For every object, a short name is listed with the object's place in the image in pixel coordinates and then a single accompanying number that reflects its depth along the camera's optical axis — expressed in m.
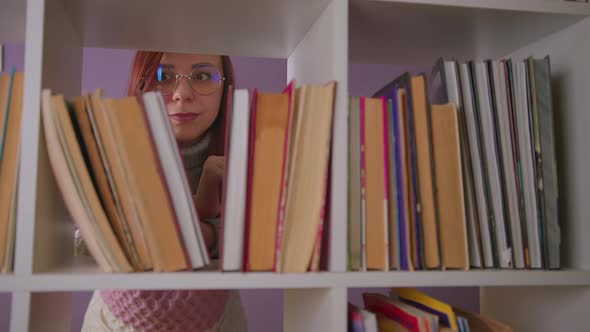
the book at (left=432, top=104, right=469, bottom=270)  0.89
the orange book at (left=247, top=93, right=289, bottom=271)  0.83
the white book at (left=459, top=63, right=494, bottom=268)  0.92
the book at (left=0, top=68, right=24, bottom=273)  0.78
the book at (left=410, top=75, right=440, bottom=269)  0.88
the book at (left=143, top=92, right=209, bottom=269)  0.80
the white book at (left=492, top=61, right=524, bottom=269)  0.93
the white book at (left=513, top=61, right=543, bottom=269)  0.94
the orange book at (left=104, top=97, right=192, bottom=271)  0.79
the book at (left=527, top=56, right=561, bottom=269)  0.93
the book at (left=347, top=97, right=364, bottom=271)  0.85
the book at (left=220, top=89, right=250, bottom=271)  0.81
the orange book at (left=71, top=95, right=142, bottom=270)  0.80
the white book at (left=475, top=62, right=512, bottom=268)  0.92
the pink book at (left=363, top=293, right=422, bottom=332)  0.91
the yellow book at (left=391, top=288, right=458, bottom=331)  0.90
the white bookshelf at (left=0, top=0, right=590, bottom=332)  0.78
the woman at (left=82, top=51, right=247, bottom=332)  1.34
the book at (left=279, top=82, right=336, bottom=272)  0.83
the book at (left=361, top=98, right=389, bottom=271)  0.86
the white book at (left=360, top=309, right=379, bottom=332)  0.87
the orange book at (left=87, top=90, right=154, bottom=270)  0.80
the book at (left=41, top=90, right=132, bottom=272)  0.77
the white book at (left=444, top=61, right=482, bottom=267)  0.91
